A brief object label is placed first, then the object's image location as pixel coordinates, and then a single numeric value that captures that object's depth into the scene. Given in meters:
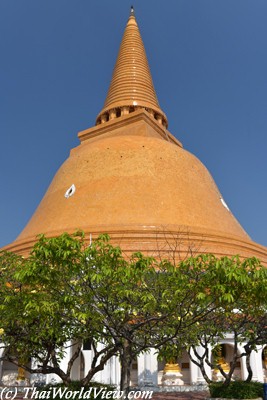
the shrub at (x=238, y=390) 8.76
